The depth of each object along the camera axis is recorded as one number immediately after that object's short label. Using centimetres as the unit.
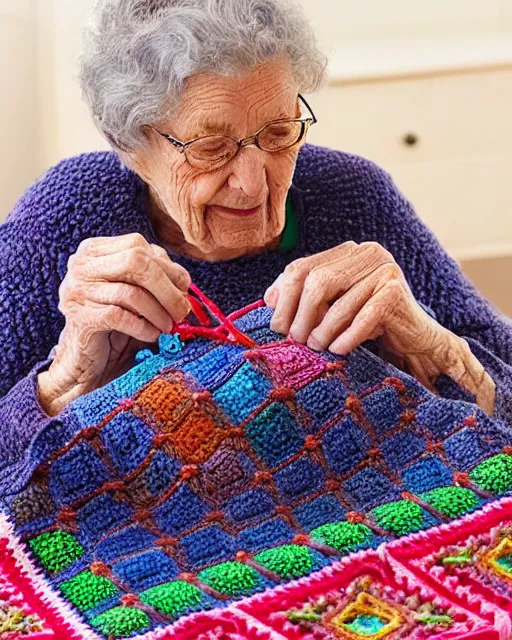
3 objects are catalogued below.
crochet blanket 120
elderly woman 136
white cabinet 222
